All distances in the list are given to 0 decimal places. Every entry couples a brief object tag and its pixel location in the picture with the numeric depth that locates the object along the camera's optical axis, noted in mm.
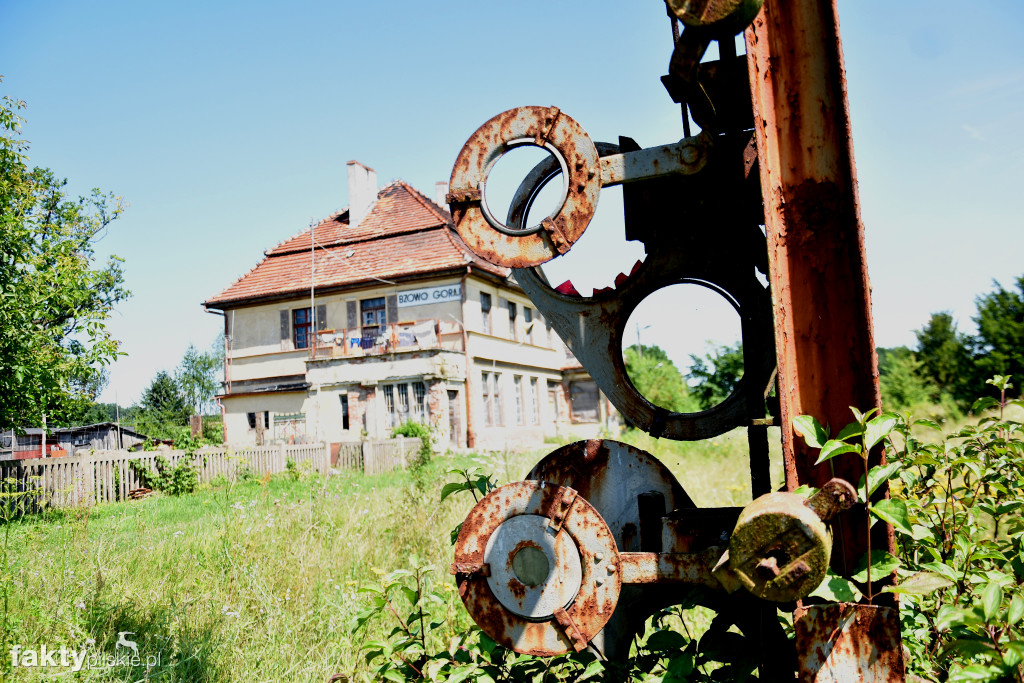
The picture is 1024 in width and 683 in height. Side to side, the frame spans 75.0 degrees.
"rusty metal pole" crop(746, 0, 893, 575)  1373
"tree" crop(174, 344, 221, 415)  63562
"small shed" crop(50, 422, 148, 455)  21984
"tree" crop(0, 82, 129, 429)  8578
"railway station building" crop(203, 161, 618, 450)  24641
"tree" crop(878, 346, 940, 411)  26361
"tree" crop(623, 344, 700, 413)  21953
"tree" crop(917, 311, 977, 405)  24922
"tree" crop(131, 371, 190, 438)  39062
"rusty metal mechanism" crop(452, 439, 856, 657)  1502
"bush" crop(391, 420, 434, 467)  21661
